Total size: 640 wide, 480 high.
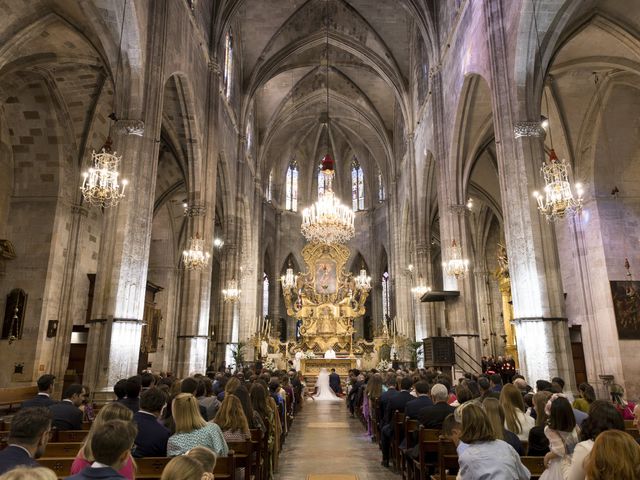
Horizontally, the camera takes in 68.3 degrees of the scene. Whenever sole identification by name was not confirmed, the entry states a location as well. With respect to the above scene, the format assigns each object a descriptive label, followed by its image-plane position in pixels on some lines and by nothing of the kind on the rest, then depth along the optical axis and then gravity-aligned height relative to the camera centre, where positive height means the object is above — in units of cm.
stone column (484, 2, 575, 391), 960 +236
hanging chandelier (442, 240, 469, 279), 1538 +299
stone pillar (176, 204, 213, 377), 1524 +121
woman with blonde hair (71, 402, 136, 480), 290 -40
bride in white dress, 1869 -126
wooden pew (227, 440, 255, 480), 450 -88
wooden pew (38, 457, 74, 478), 377 -82
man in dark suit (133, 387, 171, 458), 380 -55
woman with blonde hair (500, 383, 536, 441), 462 -52
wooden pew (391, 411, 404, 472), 682 -106
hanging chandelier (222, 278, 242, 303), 2014 +274
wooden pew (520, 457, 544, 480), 375 -84
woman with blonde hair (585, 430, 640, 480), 214 -46
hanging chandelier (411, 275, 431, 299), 2048 +291
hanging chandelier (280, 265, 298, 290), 2556 +408
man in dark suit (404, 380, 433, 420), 614 -57
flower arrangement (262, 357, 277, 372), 2043 -24
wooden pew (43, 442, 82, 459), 437 -81
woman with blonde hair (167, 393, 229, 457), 379 -58
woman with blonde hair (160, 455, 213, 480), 200 -46
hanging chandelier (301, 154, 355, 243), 1803 +524
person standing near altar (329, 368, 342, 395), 1844 -93
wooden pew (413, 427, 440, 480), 500 -92
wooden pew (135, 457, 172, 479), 351 -78
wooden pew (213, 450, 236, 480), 371 -83
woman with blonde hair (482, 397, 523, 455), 365 -45
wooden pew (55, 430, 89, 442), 498 -78
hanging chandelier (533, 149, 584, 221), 892 +306
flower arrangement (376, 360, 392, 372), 1996 -34
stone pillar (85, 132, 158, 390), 970 +176
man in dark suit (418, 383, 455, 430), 530 -63
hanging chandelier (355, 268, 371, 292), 2556 +395
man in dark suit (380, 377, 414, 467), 728 -80
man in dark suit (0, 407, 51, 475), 251 -42
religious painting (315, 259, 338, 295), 2673 +451
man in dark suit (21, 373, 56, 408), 553 -35
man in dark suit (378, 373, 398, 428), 766 -72
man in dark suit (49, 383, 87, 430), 516 -60
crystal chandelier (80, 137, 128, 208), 852 +322
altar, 2223 -34
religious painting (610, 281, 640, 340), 1529 +154
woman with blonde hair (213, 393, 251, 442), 480 -63
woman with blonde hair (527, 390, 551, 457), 400 -66
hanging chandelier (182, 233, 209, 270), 1427 +304
